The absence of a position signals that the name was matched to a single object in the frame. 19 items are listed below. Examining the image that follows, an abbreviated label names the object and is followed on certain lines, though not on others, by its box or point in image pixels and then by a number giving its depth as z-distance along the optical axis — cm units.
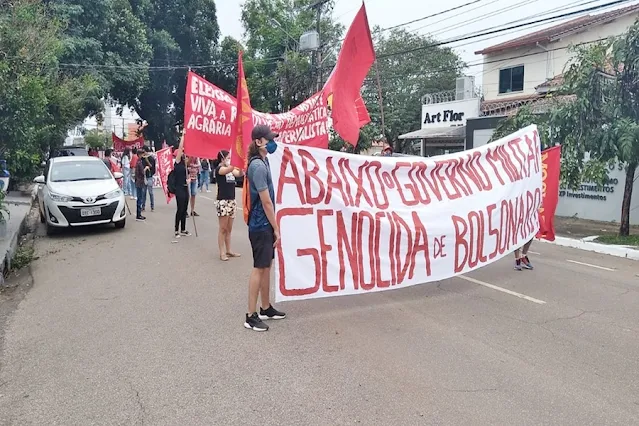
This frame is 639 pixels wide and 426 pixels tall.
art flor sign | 2306
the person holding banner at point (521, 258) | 759
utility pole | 2504
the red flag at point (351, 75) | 760
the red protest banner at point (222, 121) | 898
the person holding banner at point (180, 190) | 999
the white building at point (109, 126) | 3839
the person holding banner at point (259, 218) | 489
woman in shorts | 812
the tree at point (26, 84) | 909
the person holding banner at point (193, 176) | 1258
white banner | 518
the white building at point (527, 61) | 2005
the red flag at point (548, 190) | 787
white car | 1016
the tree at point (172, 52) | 3134
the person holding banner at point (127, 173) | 1766
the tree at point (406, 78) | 3328
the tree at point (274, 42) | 3303
